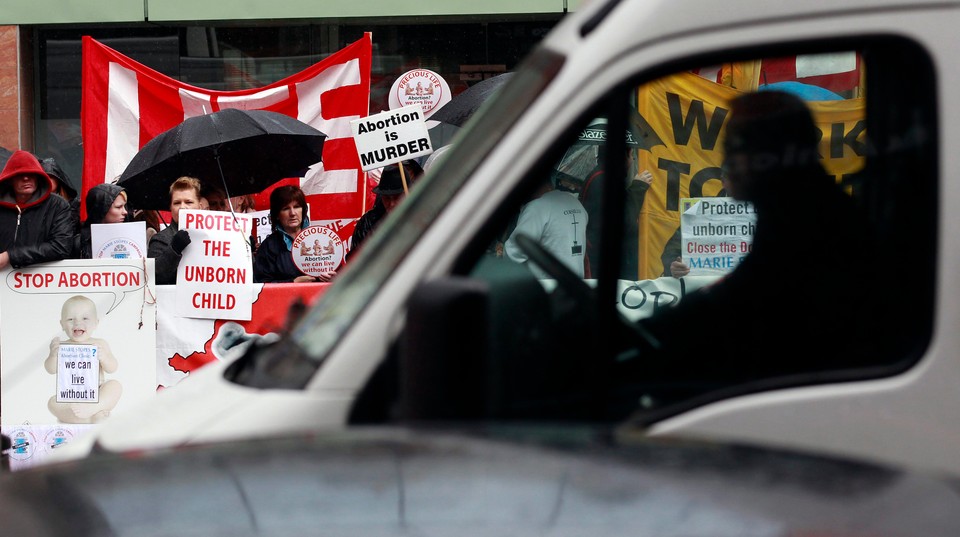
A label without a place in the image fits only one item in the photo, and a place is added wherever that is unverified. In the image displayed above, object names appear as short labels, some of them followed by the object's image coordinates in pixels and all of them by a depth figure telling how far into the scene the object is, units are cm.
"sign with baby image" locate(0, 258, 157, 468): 1451
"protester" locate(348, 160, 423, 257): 1694
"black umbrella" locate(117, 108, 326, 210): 1828
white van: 443
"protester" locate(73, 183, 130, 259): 1731
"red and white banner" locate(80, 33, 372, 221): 2297
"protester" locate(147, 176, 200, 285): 1479
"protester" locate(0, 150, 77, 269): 1557
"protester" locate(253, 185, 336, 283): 1687
